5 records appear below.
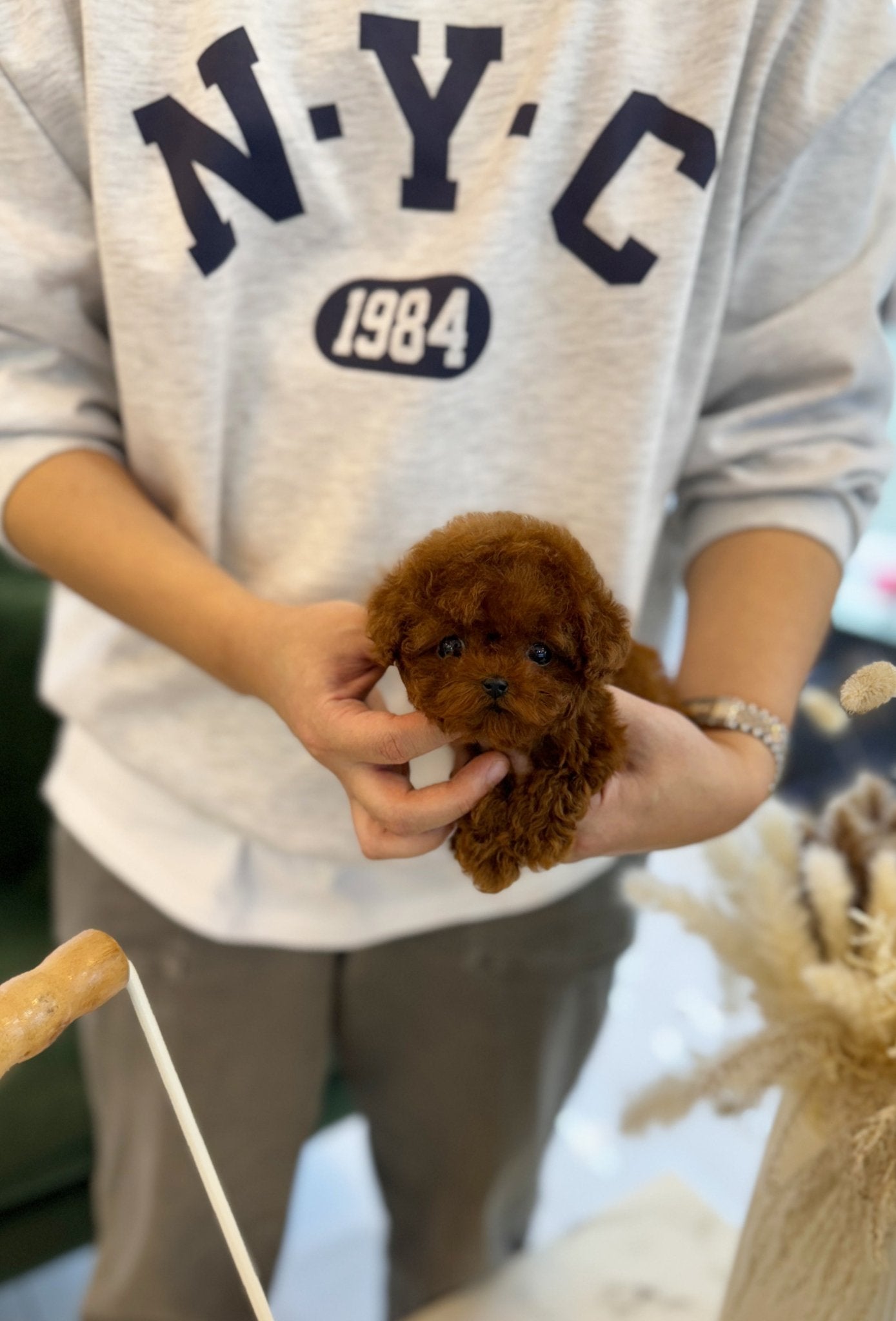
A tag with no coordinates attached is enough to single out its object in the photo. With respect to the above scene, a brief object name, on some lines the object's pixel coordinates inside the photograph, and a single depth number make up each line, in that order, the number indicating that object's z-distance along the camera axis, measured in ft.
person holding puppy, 1.92
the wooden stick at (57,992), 1.21
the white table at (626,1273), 2.62
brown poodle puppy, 1.36
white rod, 1.40
